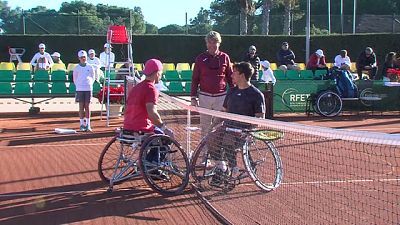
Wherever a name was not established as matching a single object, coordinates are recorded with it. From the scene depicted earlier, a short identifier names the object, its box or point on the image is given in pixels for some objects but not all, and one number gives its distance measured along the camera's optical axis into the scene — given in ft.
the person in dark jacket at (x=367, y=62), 73.82
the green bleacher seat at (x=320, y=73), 69.17
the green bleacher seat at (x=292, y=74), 71.36
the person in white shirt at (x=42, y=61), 68.39
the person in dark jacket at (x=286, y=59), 76.33
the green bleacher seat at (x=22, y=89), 62.34
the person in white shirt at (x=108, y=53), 50.82
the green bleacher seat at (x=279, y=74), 72.69
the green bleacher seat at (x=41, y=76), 65.41
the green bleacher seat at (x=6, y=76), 65.12
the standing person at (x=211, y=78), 30.17
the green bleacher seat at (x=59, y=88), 63.72
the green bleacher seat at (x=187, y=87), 67.12
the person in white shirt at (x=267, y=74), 61.63
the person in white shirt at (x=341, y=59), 72.18
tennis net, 21.61
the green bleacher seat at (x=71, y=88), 64.44
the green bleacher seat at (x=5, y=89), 62.49
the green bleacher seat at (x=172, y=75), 70.03
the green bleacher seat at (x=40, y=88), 62.69
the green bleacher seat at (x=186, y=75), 70.57
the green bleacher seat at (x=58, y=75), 65.82
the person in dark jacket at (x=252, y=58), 62.54
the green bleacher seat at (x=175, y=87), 66.49
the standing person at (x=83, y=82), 45.00
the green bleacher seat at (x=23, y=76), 64.94
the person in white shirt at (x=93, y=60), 63.02
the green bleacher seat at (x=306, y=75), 70.30
